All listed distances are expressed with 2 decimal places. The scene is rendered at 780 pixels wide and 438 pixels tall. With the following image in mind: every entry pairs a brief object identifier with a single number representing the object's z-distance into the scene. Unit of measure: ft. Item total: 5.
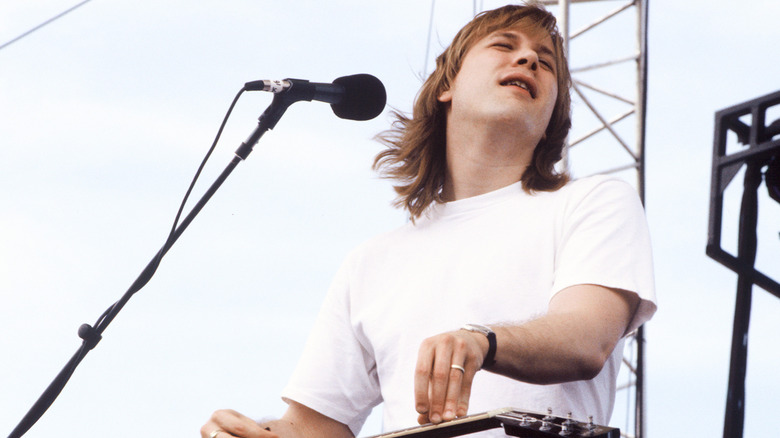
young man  17.27
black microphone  17.91
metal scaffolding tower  33.92
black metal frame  18.18
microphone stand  17.09
